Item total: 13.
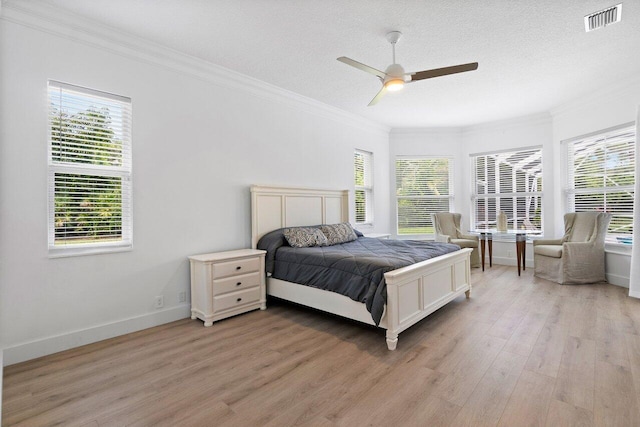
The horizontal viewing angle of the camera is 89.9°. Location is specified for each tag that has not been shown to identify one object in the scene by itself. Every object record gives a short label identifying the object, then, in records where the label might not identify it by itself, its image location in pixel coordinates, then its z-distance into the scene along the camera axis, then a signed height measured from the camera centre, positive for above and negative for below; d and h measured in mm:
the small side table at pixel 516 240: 5098 -460
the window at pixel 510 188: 5785 +478
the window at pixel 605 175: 4453 +571
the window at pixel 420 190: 6605 +493
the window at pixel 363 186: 5859 +512
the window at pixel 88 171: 2631 +389
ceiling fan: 2790 +1266
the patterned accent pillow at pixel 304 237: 3771 -271
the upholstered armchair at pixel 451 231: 5557 -322
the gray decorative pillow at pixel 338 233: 4184 -254
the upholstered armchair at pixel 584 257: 4461 -613
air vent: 2572 +1621
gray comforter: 2658 -457
